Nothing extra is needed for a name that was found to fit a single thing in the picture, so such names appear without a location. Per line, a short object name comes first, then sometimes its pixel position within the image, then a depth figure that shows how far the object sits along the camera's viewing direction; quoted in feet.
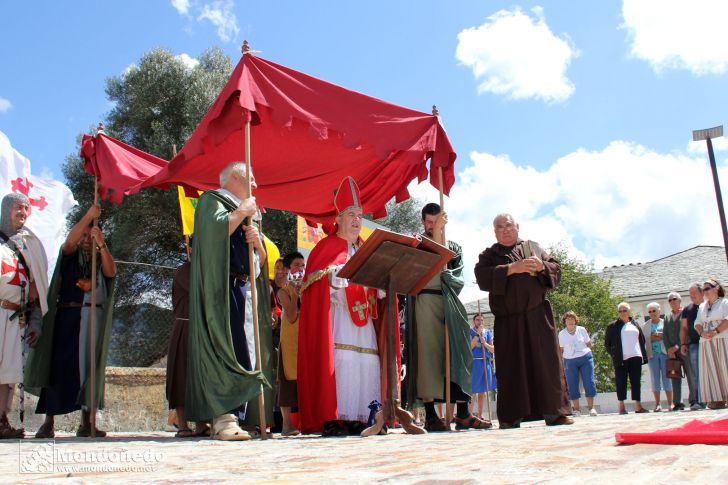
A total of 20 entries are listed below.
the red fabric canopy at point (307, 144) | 19.80
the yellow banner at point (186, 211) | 27.83
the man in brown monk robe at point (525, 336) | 20.54
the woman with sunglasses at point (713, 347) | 33.65
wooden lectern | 18.20
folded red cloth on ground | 9.58
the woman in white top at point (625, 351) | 39.37
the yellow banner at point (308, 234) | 35.78
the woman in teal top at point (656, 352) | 40.11
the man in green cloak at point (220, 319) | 17.11
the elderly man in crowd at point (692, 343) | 36.06
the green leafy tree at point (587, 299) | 108.47
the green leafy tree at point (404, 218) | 69.10
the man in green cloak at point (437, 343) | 21.57
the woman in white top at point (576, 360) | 41.04
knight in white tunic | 19.70
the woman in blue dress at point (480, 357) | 39.65
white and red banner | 31.45
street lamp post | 49.55
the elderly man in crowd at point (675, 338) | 37.51
